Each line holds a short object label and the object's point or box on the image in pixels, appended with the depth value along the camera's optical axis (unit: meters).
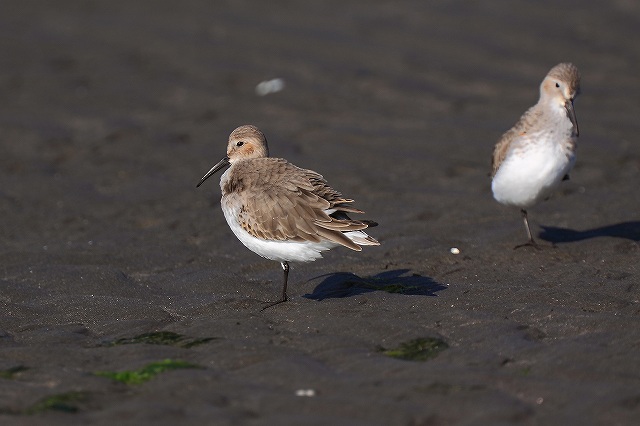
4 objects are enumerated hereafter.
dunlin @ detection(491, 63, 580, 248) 19.50
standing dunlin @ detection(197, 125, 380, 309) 16.00
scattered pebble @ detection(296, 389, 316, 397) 12.01
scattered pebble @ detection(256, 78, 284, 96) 29.14
